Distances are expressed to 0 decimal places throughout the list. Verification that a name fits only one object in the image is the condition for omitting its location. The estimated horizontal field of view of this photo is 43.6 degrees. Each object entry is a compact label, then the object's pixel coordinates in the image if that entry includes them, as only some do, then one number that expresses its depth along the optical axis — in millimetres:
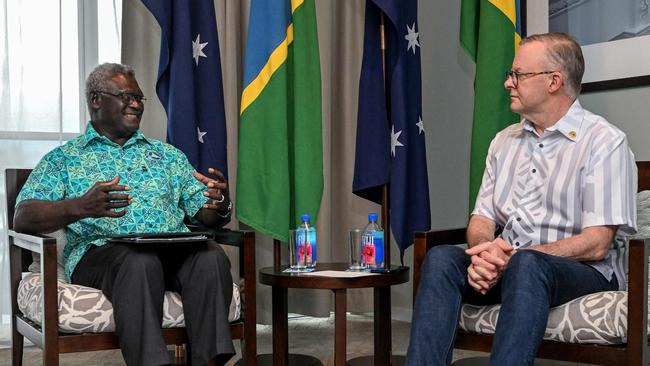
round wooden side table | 2656
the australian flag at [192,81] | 3381
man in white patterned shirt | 2064
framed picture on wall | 3014
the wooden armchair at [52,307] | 2367
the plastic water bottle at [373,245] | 2889
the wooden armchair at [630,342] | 2010
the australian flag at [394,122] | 3385
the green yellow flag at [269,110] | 3348
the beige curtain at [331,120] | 3885
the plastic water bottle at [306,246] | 2934
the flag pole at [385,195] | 3195
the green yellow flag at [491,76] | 3217
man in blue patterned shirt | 2430
